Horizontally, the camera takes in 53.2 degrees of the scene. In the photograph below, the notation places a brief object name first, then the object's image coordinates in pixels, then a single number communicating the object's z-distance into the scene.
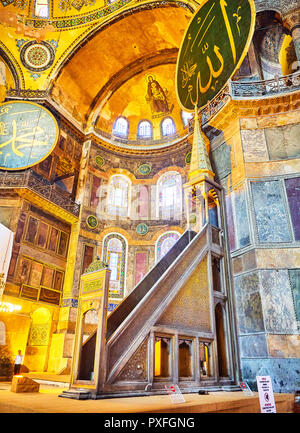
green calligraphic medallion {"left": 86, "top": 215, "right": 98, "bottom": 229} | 14.05
